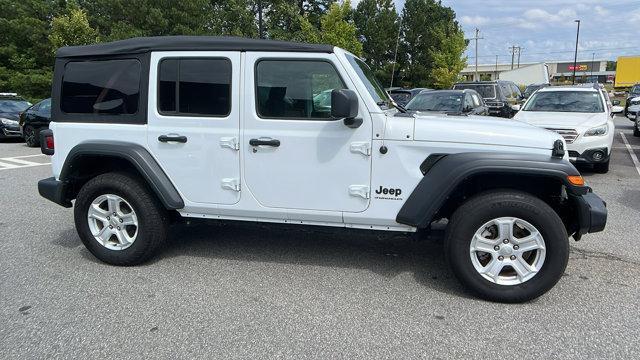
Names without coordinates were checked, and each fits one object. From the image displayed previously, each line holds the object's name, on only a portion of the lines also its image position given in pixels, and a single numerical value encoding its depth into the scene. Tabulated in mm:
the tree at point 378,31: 44062
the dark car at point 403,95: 16909
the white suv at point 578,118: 8195
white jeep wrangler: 3500
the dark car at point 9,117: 15109
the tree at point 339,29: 23469
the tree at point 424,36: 45781
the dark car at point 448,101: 10727
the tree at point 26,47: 30938
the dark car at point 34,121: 13656
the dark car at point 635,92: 23641
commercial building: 100350
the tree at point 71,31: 24109
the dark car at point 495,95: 14719
